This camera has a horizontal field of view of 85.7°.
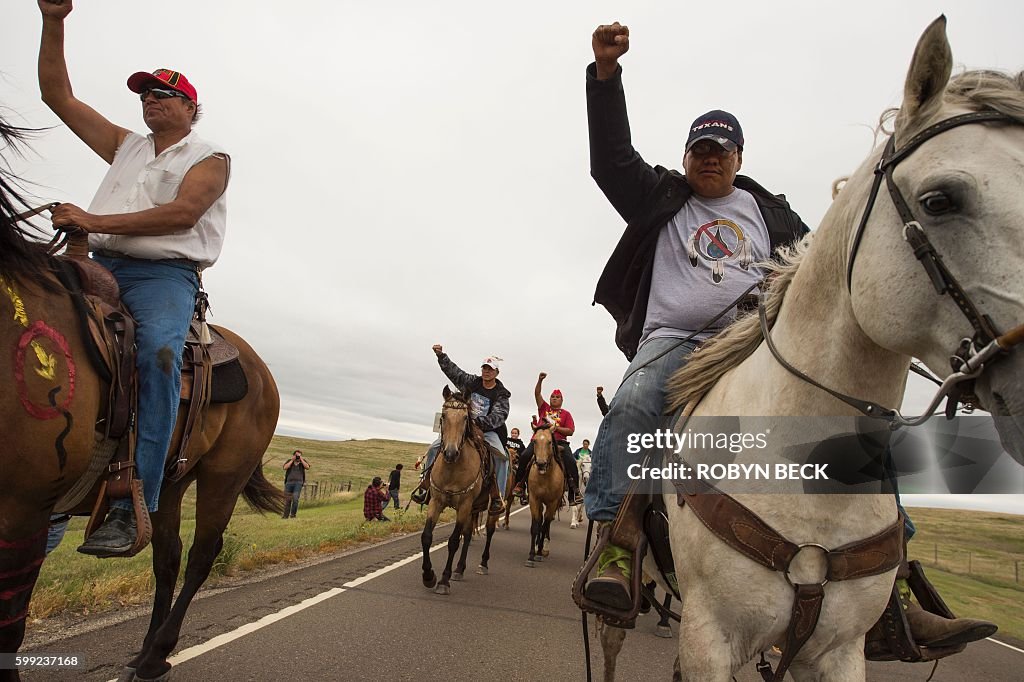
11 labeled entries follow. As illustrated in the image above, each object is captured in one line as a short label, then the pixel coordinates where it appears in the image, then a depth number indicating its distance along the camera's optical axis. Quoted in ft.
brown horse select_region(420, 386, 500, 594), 27.89
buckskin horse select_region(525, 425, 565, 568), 38.17
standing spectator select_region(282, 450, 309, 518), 63.10
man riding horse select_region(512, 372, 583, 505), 42.39
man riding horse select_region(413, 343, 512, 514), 33.88
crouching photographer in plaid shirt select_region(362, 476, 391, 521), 54.95
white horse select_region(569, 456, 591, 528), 65.16
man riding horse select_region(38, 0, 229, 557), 8.96
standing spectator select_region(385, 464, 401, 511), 76.43
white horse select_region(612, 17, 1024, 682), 4.32
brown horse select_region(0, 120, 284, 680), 6.85
